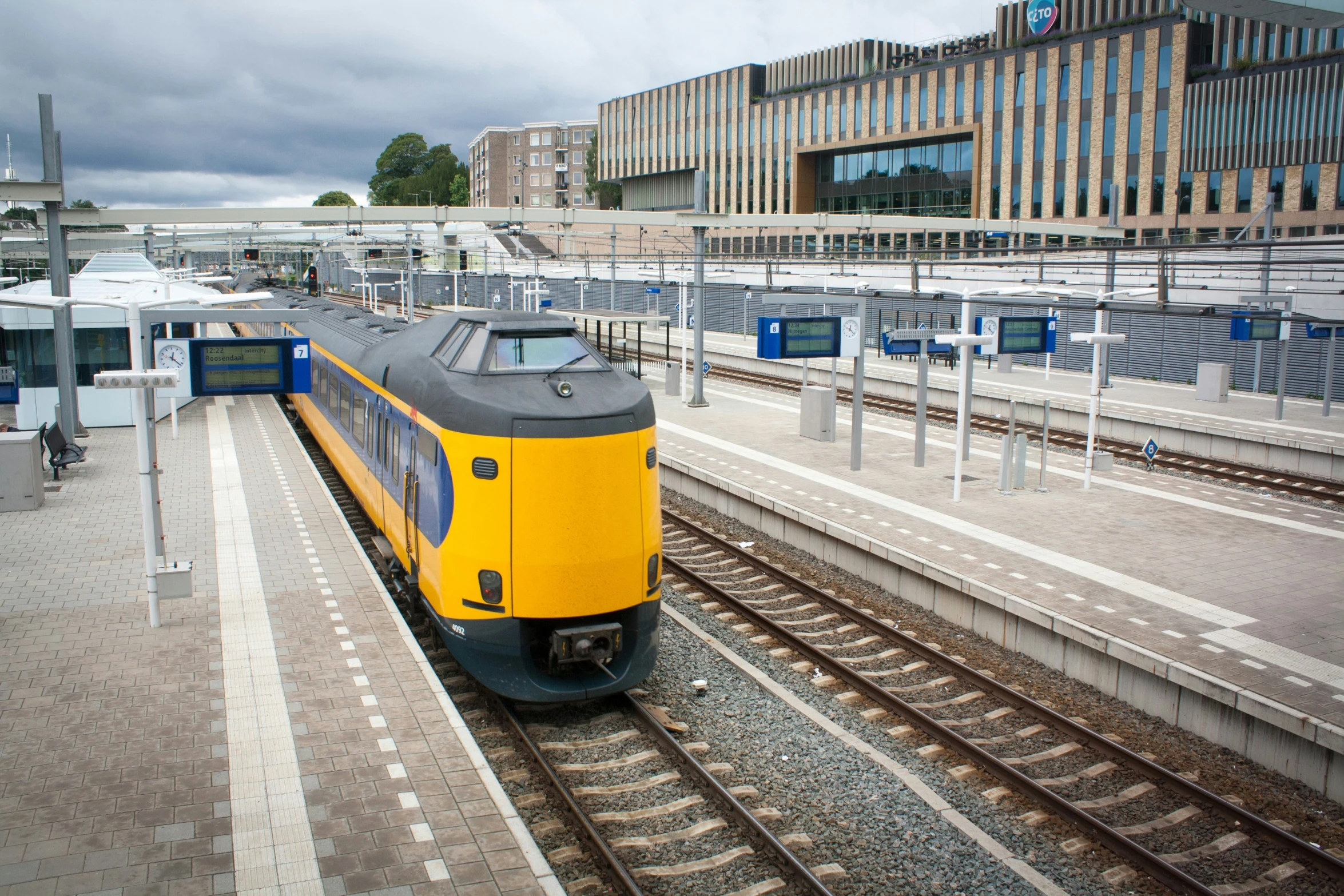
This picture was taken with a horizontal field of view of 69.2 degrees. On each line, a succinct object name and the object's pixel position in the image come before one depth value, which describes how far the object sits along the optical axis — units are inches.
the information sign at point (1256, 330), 867.4
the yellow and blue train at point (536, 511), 297.7
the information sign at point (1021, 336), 640.4
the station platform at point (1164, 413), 750.5
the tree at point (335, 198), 5044.3
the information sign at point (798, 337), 693.9
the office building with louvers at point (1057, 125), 1563.7
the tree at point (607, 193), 3499.0
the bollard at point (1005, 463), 604.7
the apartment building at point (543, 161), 4116.6
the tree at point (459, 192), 4350.4
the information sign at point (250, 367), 403.9
